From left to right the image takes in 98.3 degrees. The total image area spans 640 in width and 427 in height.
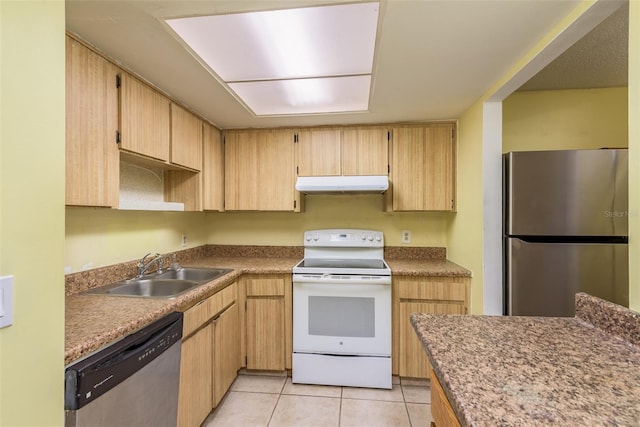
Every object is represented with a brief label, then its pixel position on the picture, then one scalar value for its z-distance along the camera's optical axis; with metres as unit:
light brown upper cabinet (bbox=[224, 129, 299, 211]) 2.54
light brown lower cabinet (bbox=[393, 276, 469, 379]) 2.10
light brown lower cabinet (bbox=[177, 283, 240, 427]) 1.47
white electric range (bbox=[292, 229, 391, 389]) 2.09
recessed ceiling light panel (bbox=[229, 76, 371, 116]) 1.73
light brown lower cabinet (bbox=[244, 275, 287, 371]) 2.20
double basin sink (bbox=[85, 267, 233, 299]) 1.65
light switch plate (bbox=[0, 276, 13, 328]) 0.60
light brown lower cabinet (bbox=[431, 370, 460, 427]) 0.74
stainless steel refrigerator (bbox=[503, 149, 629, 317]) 1.55
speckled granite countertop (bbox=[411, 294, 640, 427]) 0.55
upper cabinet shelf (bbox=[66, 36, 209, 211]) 1.21
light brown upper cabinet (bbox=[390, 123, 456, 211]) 2.38
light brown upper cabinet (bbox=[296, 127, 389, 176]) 2.45
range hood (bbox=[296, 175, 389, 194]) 2.17
